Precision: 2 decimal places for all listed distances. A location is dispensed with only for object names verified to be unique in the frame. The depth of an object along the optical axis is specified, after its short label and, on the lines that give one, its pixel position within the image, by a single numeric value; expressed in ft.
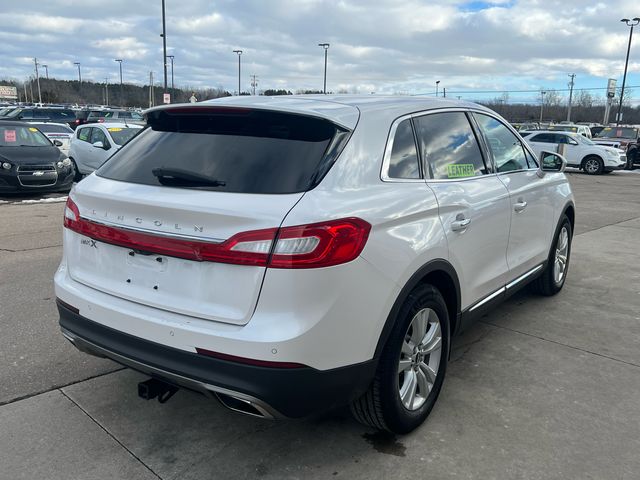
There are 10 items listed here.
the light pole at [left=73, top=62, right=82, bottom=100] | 346.35
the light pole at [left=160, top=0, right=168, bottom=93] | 99.86
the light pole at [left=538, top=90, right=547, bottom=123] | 308.19
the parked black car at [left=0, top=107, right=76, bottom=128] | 86.48
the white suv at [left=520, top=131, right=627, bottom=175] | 73.82
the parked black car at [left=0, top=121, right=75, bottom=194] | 37.55
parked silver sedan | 45.06
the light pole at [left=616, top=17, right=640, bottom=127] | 130.61
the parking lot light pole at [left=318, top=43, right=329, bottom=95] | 162.20
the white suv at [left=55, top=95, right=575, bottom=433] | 7.70
